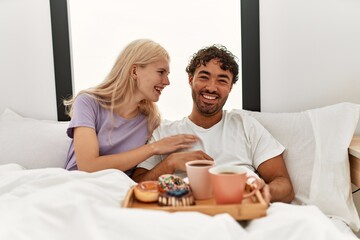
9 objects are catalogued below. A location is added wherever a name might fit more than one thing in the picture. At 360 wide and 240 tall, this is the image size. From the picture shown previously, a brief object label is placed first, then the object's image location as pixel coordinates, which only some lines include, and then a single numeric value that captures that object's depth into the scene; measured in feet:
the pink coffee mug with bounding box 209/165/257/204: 2.77
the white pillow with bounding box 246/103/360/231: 4.53
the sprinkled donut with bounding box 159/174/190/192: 3.10
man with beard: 4.65
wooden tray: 2.78
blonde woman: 4.82
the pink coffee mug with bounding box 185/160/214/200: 3.06
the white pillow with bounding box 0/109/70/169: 5.33
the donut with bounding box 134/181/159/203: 3.10
